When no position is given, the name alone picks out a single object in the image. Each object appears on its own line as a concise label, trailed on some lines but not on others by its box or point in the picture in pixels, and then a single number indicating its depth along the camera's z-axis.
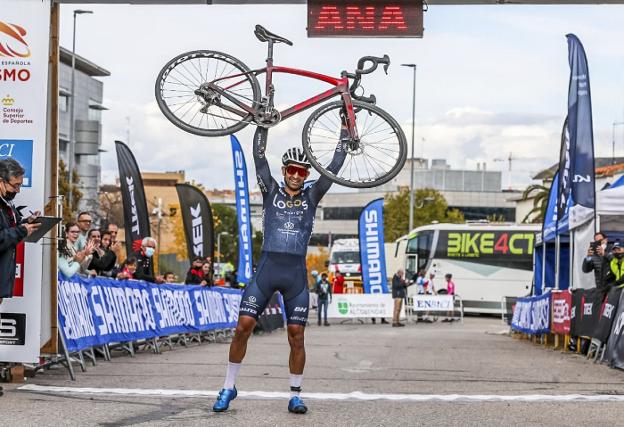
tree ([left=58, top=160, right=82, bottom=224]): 59.72
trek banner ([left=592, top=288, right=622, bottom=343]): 16.58
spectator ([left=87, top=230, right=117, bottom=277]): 15.64
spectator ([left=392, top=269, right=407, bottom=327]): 37.53
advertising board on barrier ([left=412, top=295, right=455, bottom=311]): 43.12
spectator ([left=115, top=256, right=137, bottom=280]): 17.56
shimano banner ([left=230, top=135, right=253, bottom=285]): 28.44
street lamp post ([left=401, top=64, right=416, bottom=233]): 67.06
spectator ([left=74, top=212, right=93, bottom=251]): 14.45
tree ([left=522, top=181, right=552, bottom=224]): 81.51
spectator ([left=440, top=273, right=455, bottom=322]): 44.42
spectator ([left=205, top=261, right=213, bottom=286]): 23.38
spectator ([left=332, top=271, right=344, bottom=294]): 42.20
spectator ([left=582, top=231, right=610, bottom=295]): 17.78
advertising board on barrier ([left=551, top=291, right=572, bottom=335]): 20.77
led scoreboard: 10.54
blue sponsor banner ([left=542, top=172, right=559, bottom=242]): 25.27
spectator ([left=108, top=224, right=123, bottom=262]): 16.24
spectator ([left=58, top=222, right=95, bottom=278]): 12.84
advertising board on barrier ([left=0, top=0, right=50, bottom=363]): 11.48
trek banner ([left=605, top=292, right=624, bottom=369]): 15.46
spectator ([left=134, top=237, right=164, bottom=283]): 18.59
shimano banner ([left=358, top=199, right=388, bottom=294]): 39.41
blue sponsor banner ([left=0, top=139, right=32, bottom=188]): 11.46
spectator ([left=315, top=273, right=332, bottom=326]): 36.88
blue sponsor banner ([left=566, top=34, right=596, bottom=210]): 20.62
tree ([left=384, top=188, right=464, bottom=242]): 97.00
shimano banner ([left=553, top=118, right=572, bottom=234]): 21.45
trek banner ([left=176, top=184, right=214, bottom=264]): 26.97
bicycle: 10.16
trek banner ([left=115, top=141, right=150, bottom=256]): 23.19
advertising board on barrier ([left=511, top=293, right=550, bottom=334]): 23.66
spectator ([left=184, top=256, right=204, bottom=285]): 23.27
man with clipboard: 9.68
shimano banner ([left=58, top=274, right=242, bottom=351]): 13.18
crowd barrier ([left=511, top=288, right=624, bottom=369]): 16.19
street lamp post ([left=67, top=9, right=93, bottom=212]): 50.81
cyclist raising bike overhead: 9.45
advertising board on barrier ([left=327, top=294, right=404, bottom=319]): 40.03
